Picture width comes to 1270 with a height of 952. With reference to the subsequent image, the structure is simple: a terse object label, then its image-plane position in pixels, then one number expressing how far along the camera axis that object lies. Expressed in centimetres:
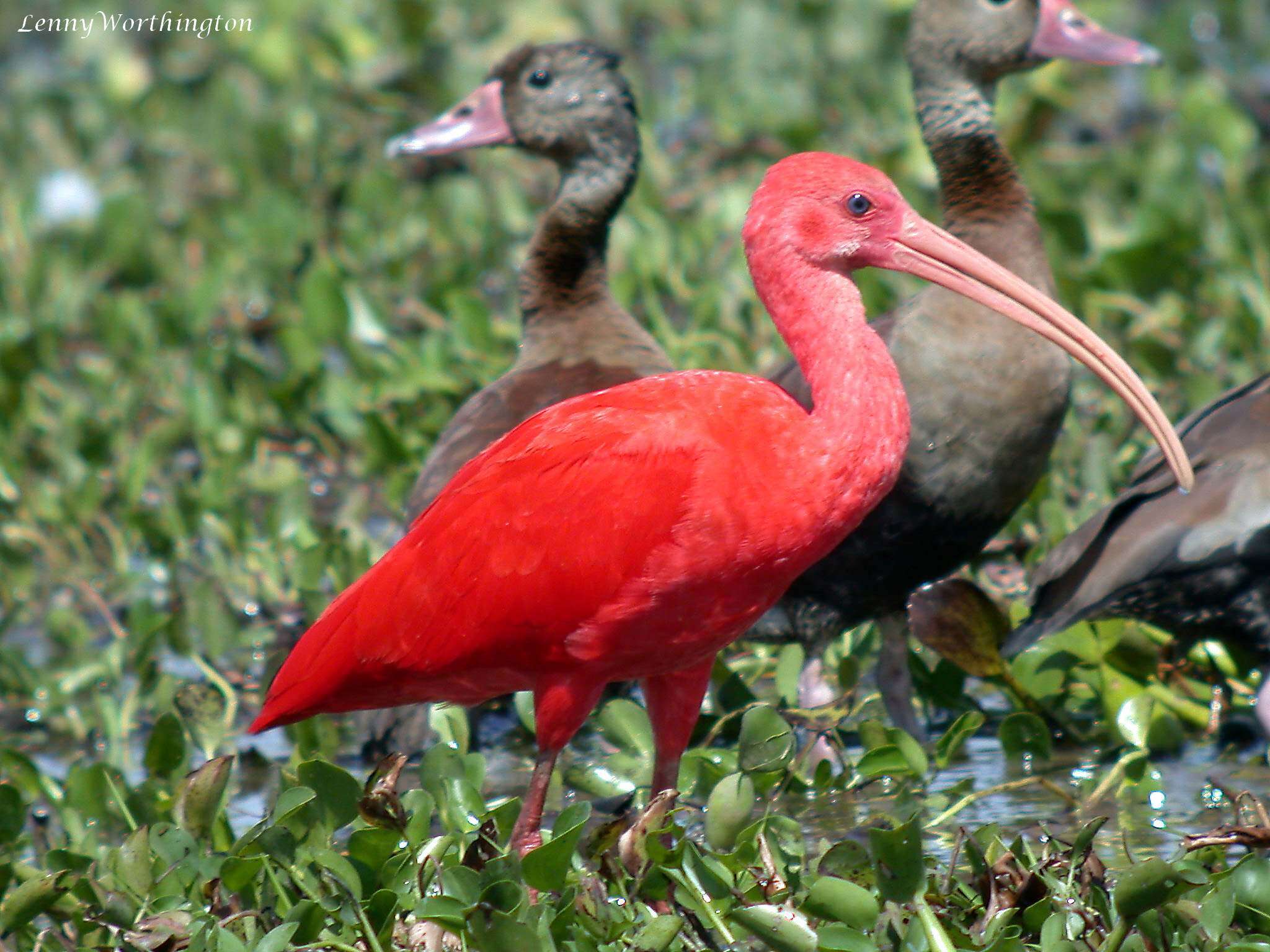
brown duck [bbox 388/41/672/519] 951
